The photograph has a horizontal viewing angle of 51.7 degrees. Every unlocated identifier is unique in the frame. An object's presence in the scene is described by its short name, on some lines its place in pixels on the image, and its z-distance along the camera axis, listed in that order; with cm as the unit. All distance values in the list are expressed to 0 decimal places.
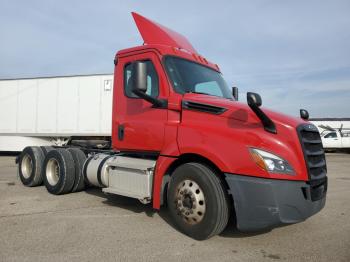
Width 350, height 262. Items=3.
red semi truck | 416
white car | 2486
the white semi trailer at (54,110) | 1492
